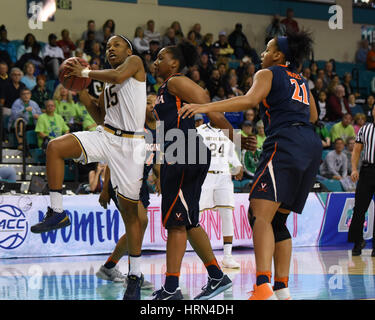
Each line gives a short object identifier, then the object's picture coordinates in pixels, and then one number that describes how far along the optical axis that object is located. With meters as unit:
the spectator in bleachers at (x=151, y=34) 16.00
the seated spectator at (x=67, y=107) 12.56
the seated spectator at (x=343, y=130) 15.03
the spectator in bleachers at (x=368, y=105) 17.27
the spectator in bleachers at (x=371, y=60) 19.36
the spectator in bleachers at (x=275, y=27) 17.67
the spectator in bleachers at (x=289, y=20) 17.77
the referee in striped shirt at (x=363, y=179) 9.09
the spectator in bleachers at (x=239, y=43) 17.45
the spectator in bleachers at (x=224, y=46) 16.88
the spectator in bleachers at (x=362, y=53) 19.94
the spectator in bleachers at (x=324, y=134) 14.64
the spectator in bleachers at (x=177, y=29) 16.42
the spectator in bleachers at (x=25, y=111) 12.08
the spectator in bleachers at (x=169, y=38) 15.94
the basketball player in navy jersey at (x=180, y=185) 4.92
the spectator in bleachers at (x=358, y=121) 15.36
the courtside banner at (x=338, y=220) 11.16
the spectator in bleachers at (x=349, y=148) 14.35
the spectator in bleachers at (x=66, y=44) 14.32
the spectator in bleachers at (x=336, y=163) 13.62
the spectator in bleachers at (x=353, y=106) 17.23
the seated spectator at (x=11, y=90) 12.41
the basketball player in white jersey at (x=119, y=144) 5.23
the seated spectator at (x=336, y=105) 16.42
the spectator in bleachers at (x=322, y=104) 16.19
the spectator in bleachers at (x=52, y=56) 13.73
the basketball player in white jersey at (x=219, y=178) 8.52
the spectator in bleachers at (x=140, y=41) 15.45
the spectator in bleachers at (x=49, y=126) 11.69
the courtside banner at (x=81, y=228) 9.16
